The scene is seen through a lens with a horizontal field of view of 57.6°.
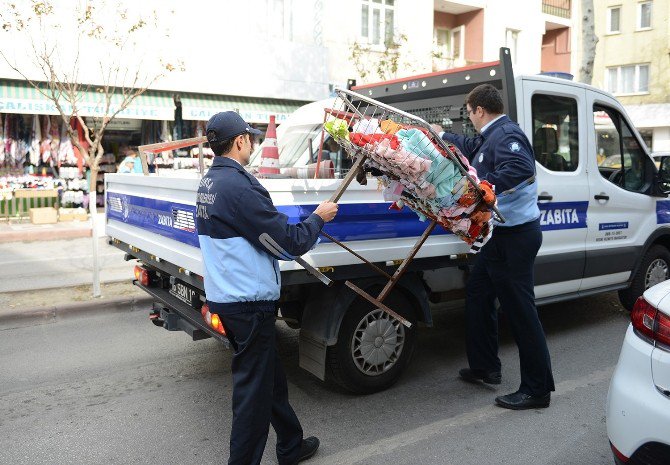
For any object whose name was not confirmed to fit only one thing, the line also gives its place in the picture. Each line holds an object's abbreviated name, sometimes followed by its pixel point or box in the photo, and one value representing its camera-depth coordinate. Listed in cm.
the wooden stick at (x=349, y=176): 335
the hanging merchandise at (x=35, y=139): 1402
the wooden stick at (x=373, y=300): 379
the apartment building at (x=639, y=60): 2947
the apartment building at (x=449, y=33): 1808
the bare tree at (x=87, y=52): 1200
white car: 252
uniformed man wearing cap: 288
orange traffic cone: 559
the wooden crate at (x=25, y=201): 1375
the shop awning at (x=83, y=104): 1305
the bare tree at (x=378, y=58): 1741
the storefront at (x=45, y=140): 1327
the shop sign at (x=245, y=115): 1510
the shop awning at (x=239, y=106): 1516
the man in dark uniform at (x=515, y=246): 404
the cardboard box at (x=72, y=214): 1416
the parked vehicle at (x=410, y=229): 396
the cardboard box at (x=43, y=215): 1351
